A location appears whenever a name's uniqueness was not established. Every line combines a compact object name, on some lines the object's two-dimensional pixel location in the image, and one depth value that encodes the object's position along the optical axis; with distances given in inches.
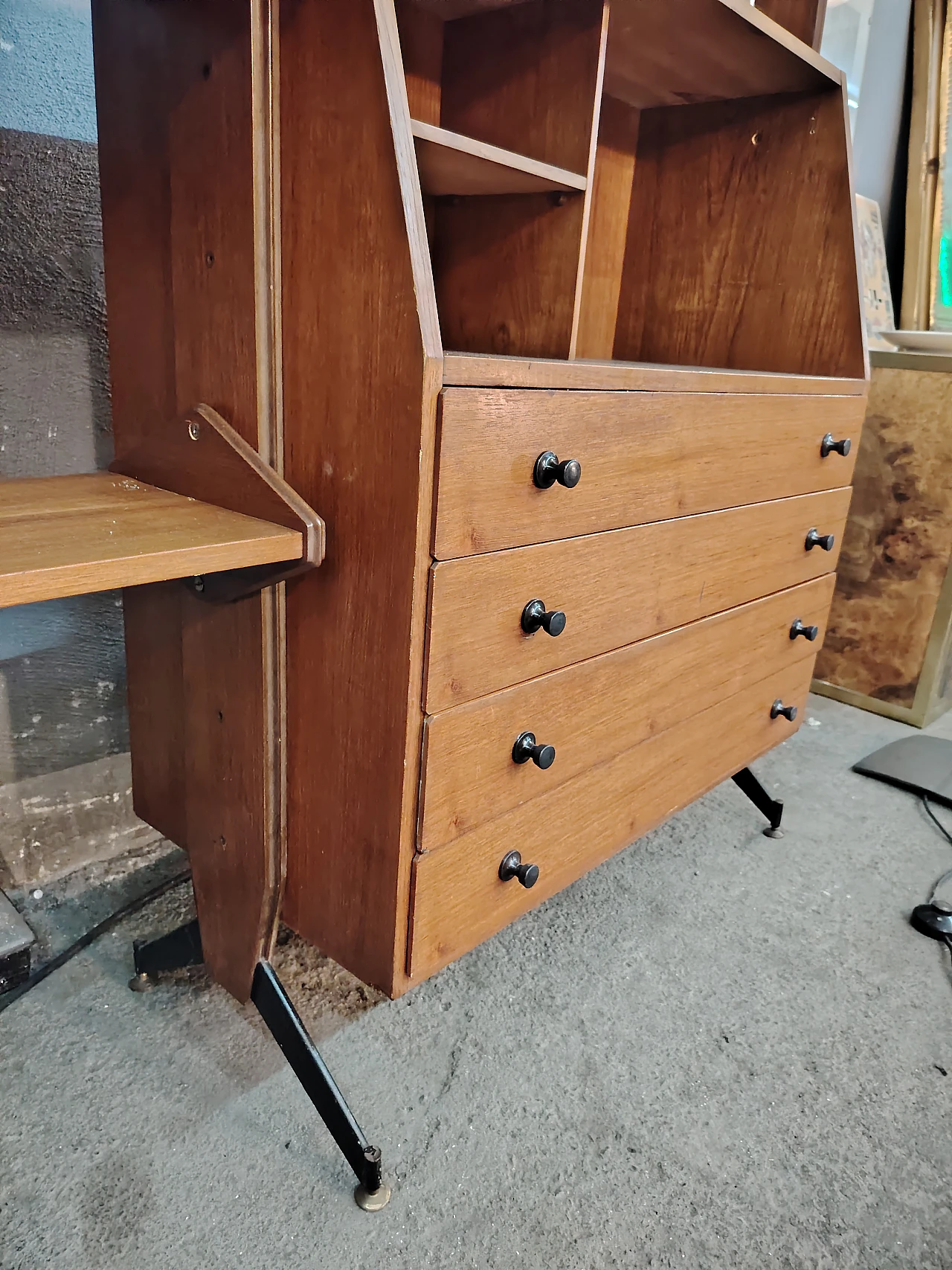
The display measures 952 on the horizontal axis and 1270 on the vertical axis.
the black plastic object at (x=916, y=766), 77.5
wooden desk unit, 30.0
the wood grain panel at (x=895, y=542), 85.9
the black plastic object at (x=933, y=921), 58.0
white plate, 82.4
